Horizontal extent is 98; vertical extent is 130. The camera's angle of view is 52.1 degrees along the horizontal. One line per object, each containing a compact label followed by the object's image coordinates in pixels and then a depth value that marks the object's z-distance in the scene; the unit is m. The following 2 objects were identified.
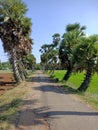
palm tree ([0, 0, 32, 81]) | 12.35
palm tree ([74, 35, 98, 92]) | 9.71
